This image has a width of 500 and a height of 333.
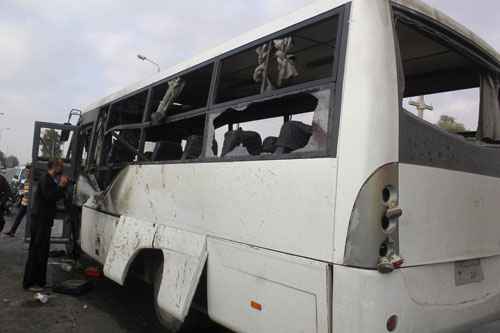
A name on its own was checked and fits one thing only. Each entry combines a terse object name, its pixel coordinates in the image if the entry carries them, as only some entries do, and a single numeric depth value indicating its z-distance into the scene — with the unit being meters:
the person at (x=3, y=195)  7.66
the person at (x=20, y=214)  10.15
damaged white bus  2.44
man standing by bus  5.87
